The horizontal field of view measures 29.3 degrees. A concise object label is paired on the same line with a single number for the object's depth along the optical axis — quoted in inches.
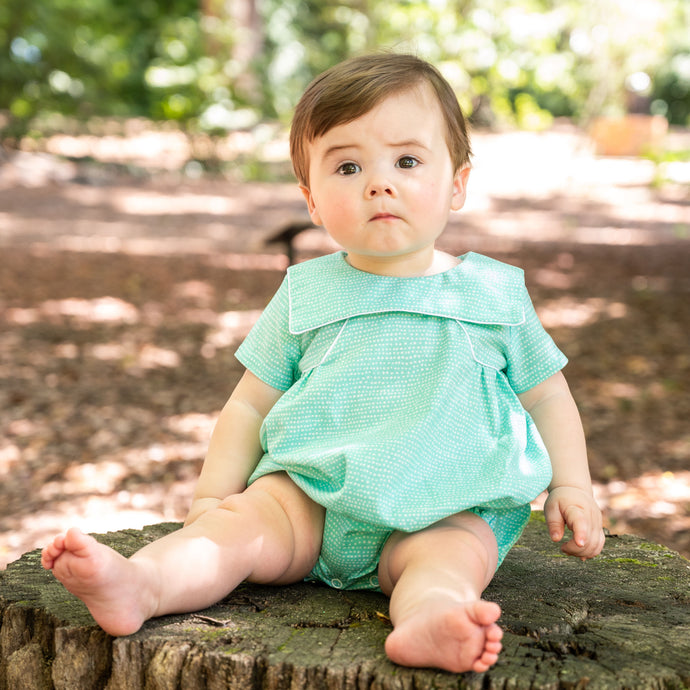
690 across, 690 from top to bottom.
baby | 37.3
